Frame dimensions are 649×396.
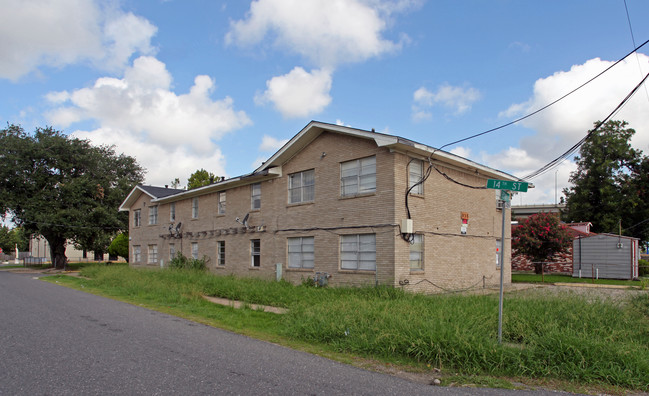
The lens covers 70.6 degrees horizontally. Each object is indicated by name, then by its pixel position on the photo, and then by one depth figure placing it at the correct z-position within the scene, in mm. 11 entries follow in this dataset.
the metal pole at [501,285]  7206
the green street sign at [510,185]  7660
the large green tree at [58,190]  40656
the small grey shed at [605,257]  25938
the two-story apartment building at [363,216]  15305
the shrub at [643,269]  29131
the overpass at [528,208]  80750
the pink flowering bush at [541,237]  27297
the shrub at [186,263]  24859
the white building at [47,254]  65444
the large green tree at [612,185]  35406
